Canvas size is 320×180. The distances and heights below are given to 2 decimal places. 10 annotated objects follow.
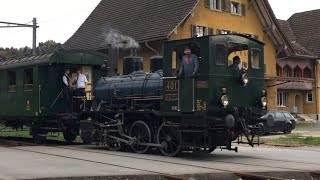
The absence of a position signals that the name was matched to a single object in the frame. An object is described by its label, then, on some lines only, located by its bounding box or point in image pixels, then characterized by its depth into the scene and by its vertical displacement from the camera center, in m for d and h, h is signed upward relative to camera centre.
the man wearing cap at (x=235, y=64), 13.63 +0.92
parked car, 27.89 -1.43
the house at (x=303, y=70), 44.34 +2.52
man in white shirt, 17.55 +0.50
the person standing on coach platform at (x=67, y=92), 17.59 +0.22
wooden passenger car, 17.58 +0.33
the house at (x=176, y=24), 32.19 +5.26
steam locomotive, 13.06 -0.13
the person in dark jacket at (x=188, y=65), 13.20 +0.88
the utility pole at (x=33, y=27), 27.50 +3.98
